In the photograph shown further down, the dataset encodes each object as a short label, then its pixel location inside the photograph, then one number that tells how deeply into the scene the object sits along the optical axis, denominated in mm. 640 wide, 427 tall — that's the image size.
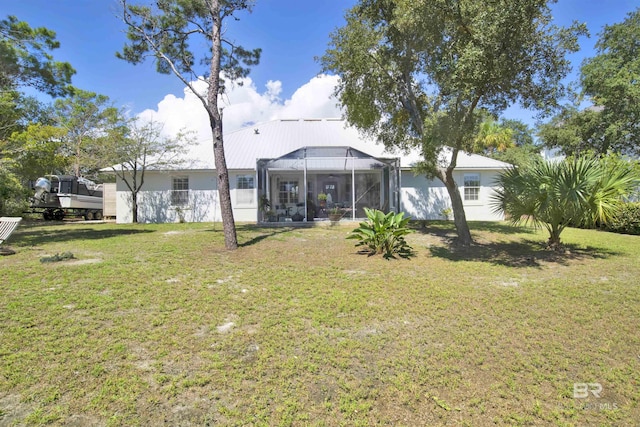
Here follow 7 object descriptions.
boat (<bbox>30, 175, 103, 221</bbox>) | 20219
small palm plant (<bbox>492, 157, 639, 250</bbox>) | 8016
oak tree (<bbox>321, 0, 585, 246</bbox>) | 6719
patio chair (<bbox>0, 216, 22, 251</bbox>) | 8133
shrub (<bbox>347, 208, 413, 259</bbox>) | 8695
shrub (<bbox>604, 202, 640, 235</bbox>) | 13648
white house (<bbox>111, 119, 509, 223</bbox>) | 17141
